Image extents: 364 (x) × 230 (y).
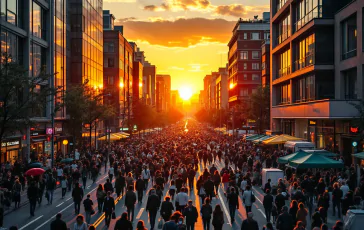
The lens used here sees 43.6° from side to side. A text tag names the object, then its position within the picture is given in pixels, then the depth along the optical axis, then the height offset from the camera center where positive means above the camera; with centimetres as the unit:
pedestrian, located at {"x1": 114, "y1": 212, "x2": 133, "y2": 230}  1245 -299
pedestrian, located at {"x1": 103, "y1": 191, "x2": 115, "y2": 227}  1670 -337
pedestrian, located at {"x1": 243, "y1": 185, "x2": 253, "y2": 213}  1795 -328
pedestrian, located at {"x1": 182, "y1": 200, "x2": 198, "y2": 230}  1475 -325
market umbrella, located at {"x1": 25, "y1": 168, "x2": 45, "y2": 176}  2343 -292
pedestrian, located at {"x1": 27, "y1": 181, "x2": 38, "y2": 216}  1995 -350
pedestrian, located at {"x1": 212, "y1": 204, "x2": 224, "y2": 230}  1421 -326
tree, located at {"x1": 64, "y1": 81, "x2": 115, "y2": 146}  4500 +66
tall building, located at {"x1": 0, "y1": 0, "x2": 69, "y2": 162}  3738 +661
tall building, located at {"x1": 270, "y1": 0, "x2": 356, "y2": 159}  3569 +414
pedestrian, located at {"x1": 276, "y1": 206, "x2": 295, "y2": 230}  1320 -312
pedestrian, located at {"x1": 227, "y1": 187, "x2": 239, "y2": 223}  1747 -335
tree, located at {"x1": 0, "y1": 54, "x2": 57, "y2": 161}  2247 +72
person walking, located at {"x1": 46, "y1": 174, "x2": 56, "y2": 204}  2298 -367
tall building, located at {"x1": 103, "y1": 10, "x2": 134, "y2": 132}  8969 +944
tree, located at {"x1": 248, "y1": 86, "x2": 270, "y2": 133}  6619 +157
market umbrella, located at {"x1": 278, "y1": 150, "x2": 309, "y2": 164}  2482 -229
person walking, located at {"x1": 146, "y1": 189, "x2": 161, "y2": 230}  1641 -330
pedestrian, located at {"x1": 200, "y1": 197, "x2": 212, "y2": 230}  1502 -319
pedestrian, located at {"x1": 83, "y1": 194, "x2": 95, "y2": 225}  1699 -344
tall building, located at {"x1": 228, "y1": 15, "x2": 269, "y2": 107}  11138 +1443
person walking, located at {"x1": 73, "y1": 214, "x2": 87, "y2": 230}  1189 -289
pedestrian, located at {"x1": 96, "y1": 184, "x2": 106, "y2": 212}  1936 -345
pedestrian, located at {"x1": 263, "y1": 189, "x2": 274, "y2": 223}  1747 -336
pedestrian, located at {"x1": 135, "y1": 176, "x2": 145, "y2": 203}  2161 -344
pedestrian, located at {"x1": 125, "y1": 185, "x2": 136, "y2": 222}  1767 -329
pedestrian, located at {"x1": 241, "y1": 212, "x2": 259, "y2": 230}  1220 -294
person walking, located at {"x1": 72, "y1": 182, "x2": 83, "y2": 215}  1953 -339
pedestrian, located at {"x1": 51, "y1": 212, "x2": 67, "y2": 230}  1268 -305
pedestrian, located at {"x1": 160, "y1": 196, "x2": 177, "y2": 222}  1552 -320
